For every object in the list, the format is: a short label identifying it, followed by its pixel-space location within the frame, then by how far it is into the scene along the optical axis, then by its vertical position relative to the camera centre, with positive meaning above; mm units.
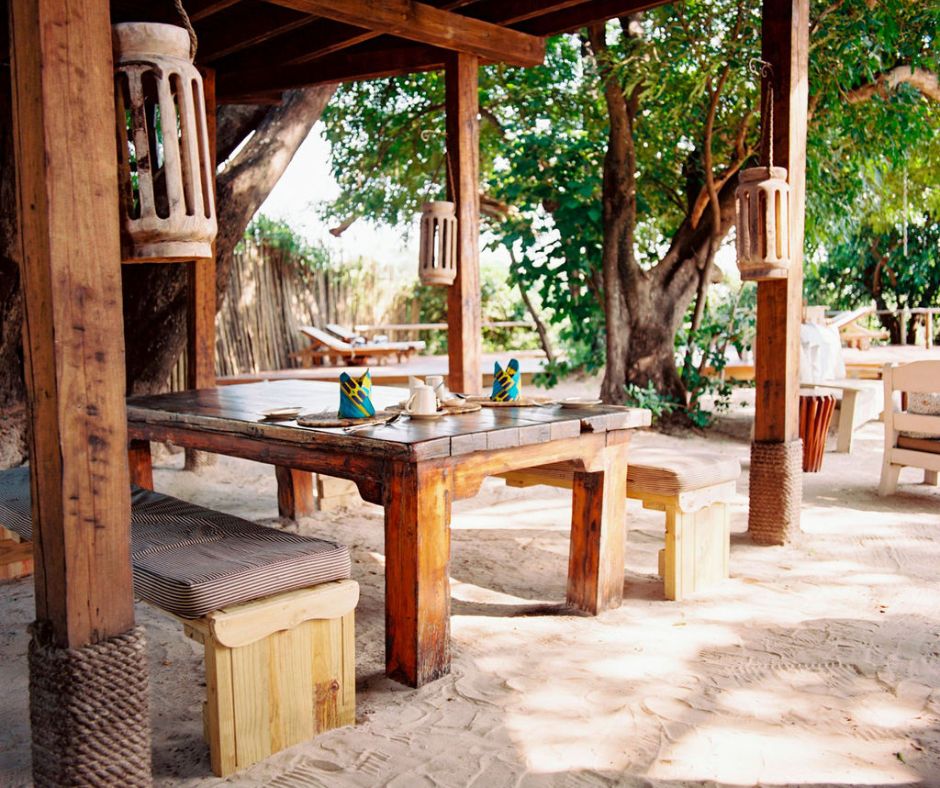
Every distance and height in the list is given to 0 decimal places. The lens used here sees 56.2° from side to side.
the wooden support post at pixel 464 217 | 4676 +568
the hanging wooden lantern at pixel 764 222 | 3939 +431
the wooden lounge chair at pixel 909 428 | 4879 -636
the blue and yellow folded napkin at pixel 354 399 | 2926 -254
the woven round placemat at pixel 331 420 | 2805 -314
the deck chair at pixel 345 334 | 10234 -130
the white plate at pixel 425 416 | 2943 -314
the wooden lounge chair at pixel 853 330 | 9328 -148
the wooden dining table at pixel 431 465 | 2551 -451
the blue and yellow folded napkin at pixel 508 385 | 3375 -246
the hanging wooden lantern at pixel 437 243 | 4453 +402
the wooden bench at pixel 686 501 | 3354 -707
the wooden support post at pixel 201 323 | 5562 +12
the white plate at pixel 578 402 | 3209 -300
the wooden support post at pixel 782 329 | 4109 -54
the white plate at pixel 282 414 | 3027 -309
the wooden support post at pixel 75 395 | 1677 -134
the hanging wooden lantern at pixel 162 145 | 1965 +408
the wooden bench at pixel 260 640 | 2109 -793
